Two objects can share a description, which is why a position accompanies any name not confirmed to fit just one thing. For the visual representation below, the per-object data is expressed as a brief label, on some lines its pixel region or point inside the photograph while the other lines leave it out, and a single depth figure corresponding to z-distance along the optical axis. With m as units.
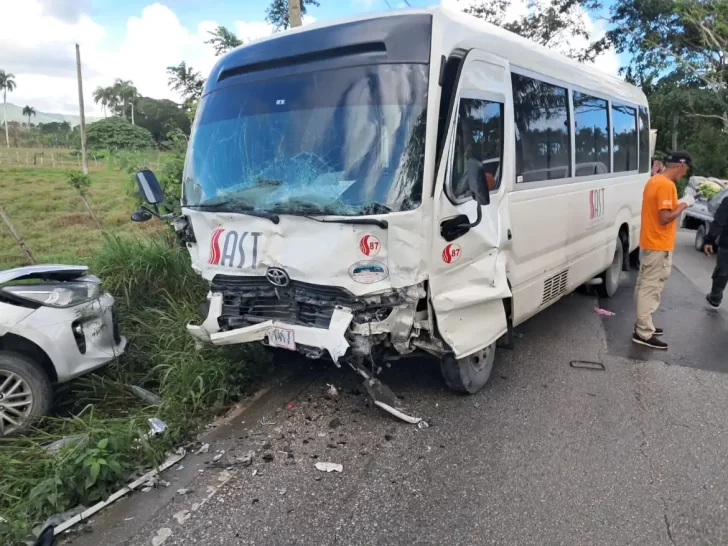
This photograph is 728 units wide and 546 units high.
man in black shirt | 6.82
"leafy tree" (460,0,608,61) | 25.38
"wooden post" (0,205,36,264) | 6.53
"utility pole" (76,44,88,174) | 32.09
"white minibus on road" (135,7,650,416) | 3.67
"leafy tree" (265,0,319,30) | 11.02
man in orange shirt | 5.38
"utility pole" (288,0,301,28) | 7.85
